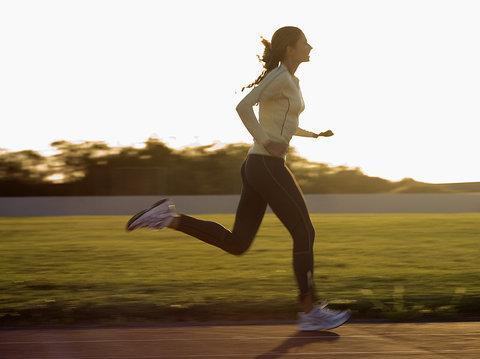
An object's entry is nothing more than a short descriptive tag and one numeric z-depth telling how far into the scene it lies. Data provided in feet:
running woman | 19.10
